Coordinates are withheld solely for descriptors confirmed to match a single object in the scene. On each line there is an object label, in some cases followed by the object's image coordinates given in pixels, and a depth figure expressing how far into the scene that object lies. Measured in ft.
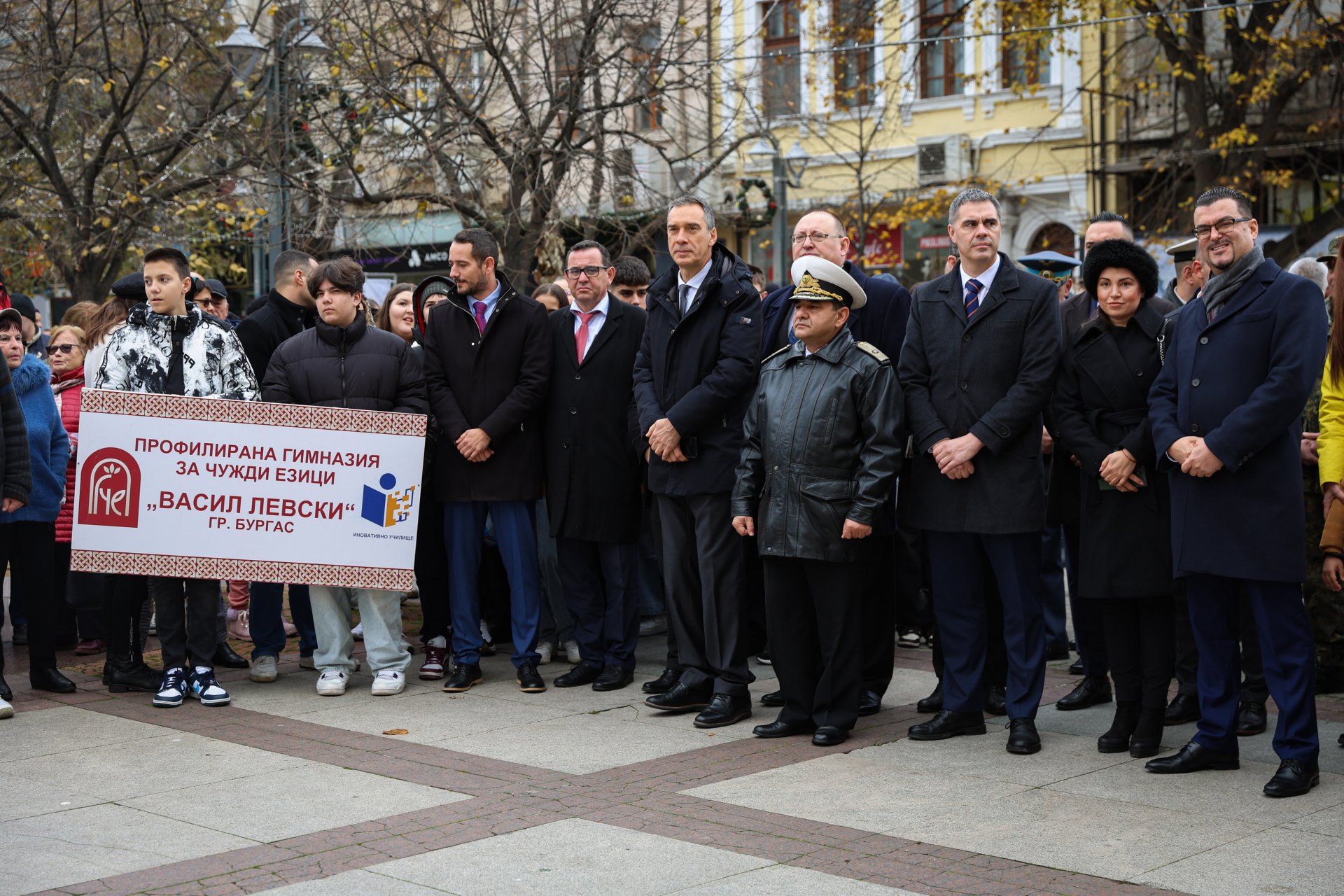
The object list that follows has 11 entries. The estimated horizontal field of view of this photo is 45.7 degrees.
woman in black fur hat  21.95
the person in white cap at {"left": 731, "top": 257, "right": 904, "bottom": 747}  22.77
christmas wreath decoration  58.13
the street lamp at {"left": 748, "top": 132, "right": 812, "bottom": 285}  78.07
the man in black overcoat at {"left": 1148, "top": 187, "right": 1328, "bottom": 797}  19.94
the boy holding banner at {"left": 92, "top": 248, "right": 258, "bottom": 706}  26.96
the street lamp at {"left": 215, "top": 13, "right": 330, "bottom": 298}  47.69
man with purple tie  27.86
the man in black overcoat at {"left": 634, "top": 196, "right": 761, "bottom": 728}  24.91
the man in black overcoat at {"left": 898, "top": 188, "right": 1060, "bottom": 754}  22.49
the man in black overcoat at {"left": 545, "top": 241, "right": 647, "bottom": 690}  27.78
